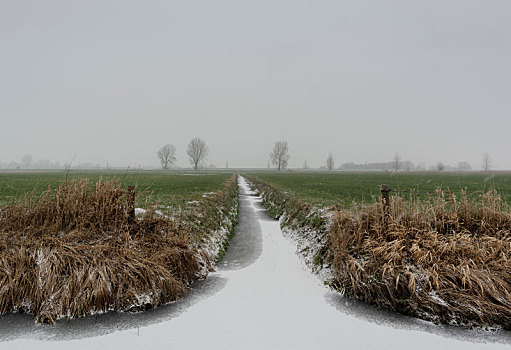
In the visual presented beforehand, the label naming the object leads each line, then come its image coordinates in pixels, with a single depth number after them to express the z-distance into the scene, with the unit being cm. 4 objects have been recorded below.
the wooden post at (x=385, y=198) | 715
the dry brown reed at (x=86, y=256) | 459
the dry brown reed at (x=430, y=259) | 457
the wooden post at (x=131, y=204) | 700
